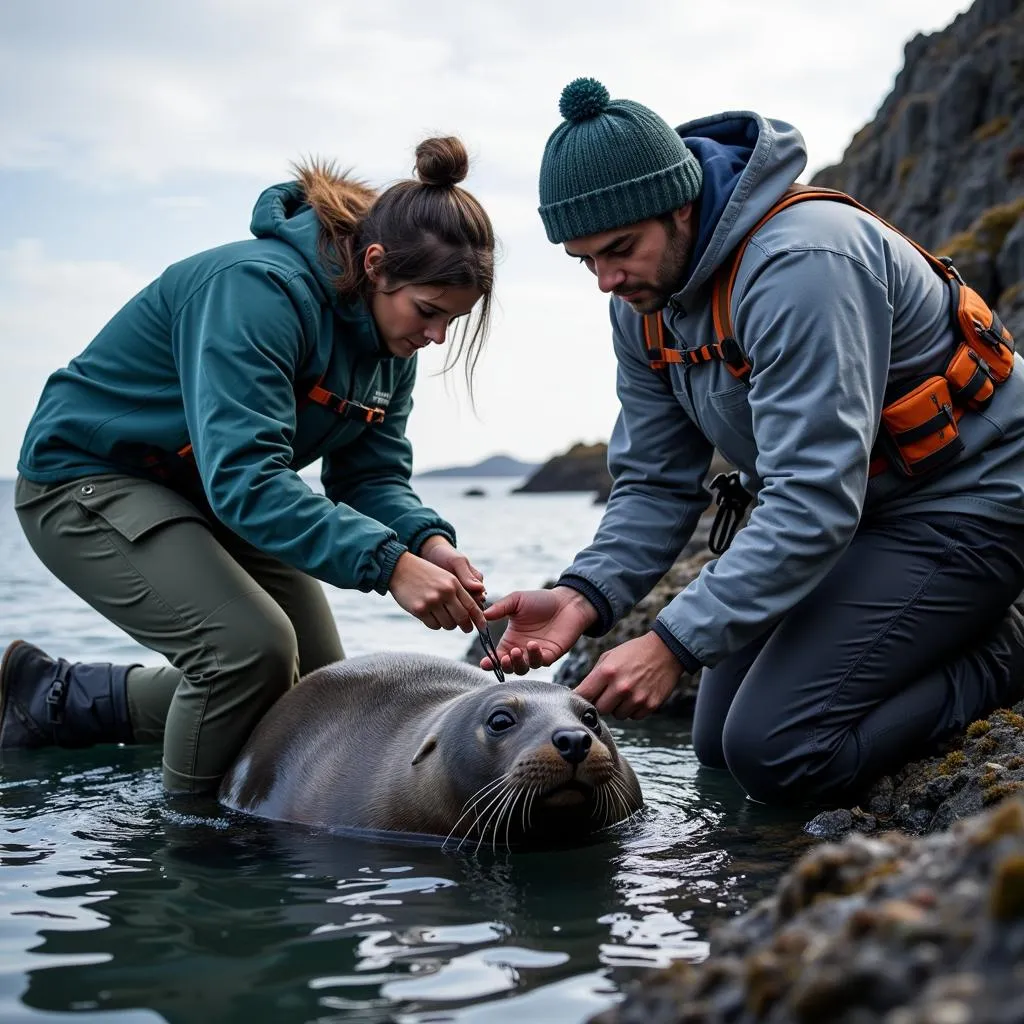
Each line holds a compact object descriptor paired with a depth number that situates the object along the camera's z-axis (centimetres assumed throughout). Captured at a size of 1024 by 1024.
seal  398
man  399
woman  458
